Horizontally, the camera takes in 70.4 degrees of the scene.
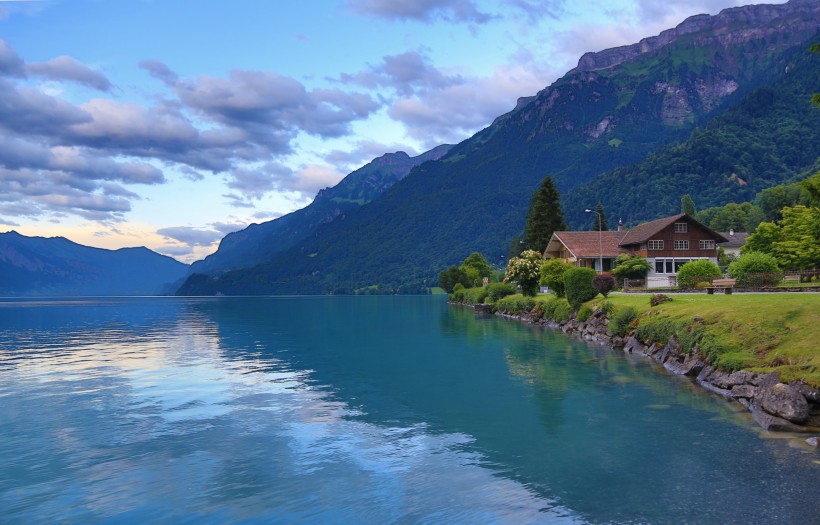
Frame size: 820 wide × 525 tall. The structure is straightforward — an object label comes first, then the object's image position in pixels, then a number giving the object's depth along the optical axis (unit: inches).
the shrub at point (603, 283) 2511.3
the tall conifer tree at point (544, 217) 4534.9
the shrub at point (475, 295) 5078.7
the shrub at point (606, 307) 2263.2
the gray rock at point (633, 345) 1797.1
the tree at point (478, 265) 7094.5
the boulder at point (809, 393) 850.1
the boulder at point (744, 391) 1010.1
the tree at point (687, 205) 6740.2
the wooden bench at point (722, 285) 2212.1
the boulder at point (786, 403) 842.2
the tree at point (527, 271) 3710.6
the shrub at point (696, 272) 2662.4
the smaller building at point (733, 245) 5044.3
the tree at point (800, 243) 2536.9
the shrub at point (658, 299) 1910.7
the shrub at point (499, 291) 4485.7
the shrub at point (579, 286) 2623.0
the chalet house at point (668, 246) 3823.8
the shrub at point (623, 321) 1975.9
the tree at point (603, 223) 5251.0
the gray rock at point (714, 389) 1096.0
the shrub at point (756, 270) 2230.6
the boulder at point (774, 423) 835.4
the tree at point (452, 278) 6973.4
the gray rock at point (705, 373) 1222.3
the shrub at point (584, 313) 2463.1
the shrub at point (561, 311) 2770.7
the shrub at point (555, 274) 3147.1
